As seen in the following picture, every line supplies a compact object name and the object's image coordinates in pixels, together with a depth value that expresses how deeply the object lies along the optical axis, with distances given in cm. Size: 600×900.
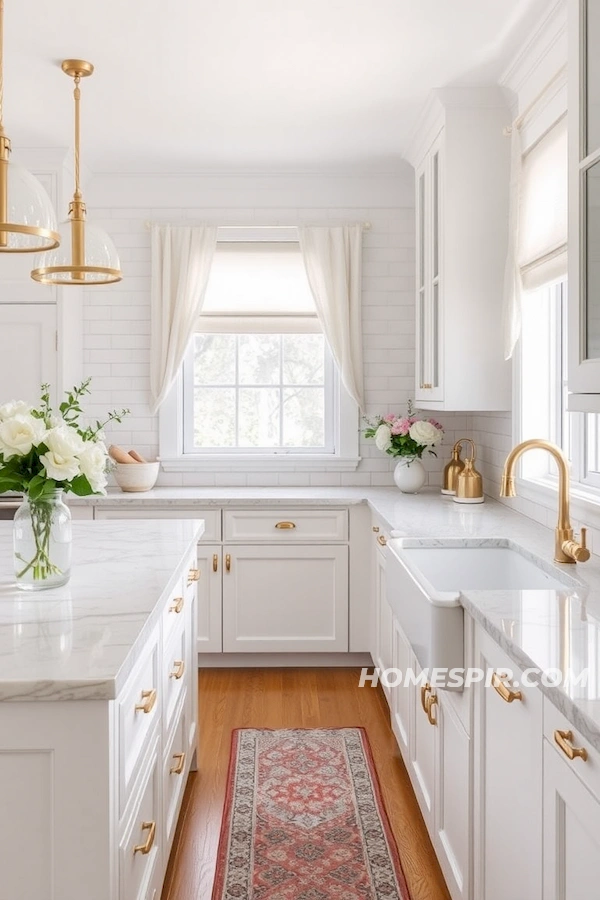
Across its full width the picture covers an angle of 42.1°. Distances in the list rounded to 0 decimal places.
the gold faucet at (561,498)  221
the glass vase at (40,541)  187
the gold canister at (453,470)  393
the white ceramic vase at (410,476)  414
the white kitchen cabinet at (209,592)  401
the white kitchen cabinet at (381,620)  334
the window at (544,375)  312
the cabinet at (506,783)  140
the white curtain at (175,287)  439
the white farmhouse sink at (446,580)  194
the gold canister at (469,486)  369
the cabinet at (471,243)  338
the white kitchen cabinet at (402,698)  268
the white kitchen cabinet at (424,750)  226
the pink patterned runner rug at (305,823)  228
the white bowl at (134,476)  417
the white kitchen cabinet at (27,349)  409
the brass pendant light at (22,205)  191
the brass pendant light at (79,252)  259
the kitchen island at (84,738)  132
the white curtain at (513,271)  313
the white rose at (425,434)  400
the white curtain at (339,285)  441
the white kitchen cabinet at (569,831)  115
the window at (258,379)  451
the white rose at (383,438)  407
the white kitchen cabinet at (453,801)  188
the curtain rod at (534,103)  265
